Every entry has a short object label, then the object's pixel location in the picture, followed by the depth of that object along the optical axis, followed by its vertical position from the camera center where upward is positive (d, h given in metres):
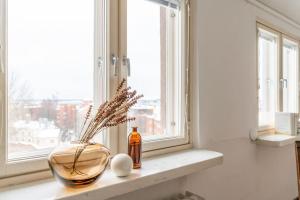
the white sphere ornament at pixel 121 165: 1.14 -0.28
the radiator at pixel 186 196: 1.54 -0.58
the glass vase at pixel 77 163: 0.99 -0.24
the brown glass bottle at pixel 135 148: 1.30 -0.23
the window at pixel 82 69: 1.09 +0.19
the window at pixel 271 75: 2.61 +0.33
